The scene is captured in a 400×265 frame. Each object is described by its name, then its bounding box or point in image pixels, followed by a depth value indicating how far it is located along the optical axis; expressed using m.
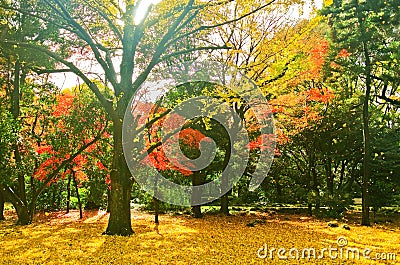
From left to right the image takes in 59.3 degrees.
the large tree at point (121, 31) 8.41
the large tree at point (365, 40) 11.49
